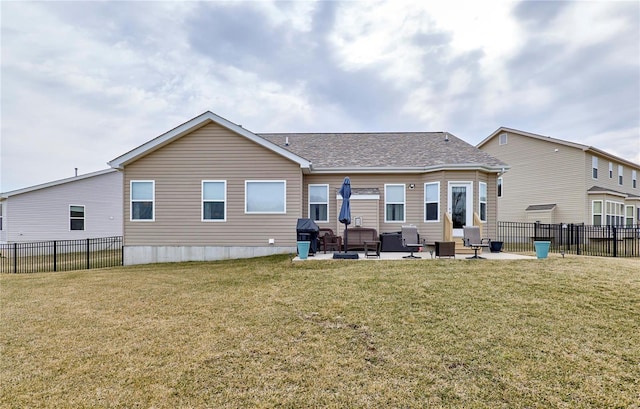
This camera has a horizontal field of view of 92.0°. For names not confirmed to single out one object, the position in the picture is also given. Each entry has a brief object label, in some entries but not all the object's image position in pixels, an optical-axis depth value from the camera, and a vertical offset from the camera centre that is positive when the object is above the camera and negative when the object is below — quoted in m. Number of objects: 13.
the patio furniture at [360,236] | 12.06 -1.16
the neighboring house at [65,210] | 18.47 -0.23
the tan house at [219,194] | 12.26 +0.49
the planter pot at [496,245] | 11.61 -1.47
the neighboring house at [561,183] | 18.94 +1.61
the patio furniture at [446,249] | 10.13 -1.40
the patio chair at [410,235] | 11.48 -1.06
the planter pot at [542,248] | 9.86 -1.33
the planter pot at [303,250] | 10.39 -1.47
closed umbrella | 10.16 +0.05
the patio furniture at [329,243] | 11.81 -1.41
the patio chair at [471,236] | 10.86 -1.06
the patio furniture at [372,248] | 10.53 -1.52
